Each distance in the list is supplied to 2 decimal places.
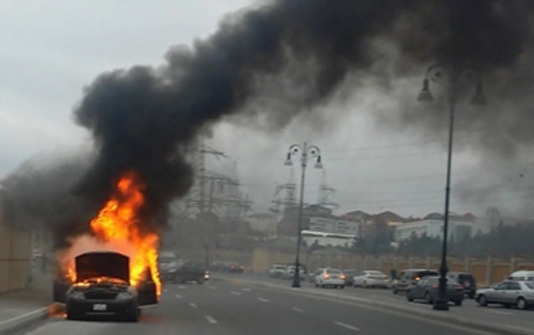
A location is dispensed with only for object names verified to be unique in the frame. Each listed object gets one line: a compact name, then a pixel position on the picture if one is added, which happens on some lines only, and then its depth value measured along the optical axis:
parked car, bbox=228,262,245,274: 87.06
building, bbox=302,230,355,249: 100.50
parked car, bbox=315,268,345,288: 62.22
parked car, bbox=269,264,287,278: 80.69
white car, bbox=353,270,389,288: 65.69
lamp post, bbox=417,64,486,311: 24.76
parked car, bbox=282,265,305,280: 78.01
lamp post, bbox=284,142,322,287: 55.02
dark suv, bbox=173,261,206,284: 60.09
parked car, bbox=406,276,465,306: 42.22
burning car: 23.27
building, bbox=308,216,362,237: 100.31
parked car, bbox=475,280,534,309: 41.78
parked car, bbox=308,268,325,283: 65.53
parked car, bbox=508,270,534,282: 46.18
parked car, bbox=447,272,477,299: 50.62
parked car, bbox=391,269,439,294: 51.75
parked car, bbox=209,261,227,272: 89.72
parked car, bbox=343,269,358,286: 68.03
